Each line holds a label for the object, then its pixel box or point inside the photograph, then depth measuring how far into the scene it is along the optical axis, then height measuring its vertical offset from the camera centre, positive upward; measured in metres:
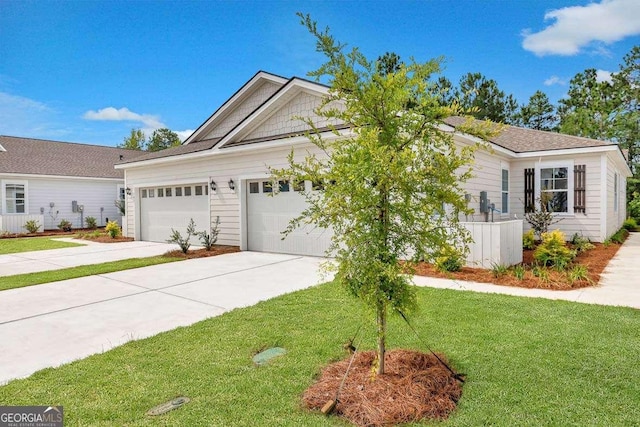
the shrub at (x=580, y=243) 10.03 -1.12
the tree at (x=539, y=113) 29.95 +6.99
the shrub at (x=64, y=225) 19.73 -1.00
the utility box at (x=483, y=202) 10.04 +0.01
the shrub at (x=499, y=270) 6.96 -1.24
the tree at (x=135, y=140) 45.47 +7.79
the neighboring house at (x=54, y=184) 18.84 +1.13
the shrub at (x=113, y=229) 15.82 -0.99
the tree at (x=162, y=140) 46.06 +7.89
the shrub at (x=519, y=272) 6.73 -1.25
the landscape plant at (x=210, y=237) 11.68 -1.00
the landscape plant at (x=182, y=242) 10.80 -1.06
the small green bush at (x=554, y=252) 7.55 -1.00
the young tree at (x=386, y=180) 2.70 +0.16
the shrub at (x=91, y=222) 20.52 -0.88
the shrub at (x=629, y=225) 18.52 -1.12
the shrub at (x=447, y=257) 2.84 -0.41
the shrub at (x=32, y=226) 18.30 -0.96
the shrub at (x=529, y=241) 10.38 -1.04
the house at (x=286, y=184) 10.56 +0.83
